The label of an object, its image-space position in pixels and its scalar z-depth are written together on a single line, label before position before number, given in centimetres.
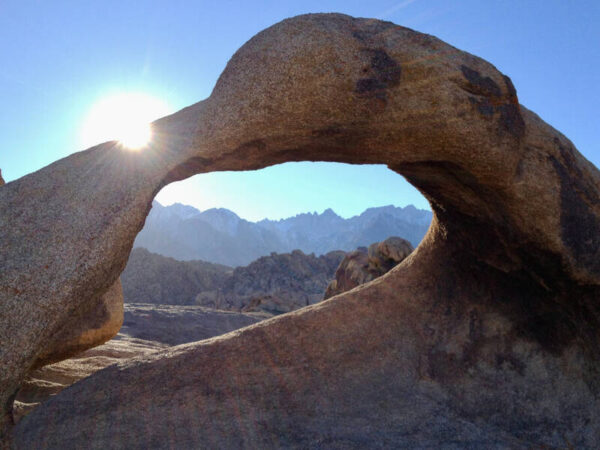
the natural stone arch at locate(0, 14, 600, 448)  294
